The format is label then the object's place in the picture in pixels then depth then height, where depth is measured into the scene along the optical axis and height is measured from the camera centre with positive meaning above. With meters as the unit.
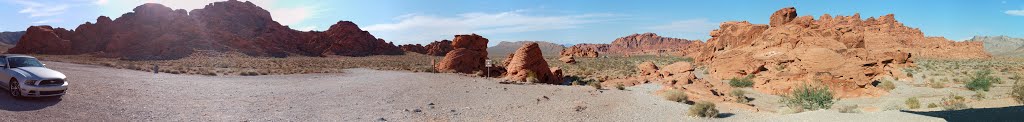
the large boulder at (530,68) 27.19 -0.65
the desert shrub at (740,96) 17.56 -1.34
